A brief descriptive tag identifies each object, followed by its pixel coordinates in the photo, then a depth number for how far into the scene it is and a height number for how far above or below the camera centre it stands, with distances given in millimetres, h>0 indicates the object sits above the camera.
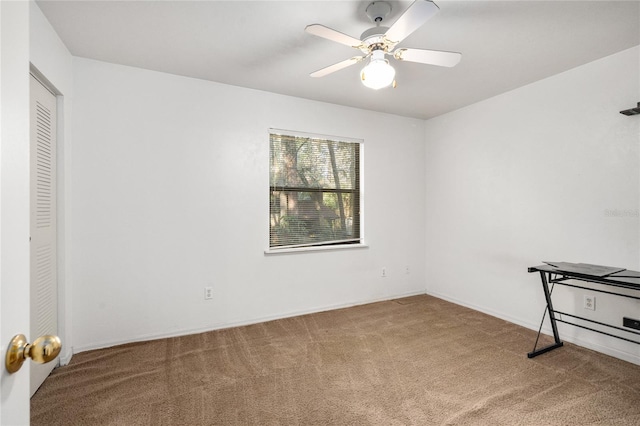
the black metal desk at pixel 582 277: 2168 -459
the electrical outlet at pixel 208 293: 3070 -790
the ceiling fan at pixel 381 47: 1752 +1014
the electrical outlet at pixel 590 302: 2682 -771
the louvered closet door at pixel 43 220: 2025 -57
